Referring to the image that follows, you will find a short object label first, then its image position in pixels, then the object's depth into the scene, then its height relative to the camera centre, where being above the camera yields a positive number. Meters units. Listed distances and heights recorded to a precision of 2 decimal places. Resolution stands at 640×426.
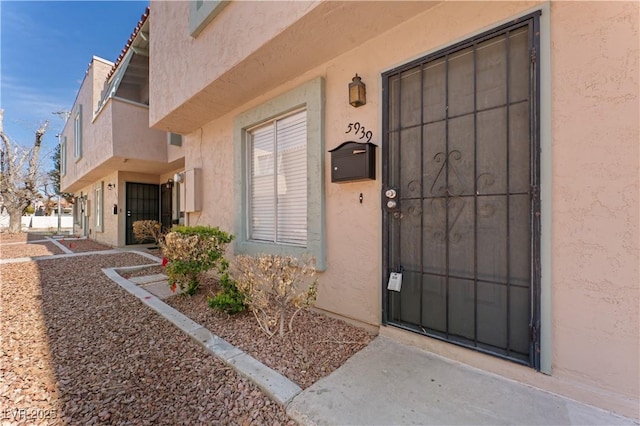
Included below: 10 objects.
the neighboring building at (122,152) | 9.10 +2.27
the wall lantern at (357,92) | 3.41 +1.52
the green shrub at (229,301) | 3.86 -1.30
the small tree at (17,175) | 18.78 +2.64
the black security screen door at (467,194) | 2.41 +0.18
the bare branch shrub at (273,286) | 3.16 -0.90
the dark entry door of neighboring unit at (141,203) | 12.27 +0.39
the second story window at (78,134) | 12.94 +3.87
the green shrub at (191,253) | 4.52 -0.71
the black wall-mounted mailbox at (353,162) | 3.27 +0.63
